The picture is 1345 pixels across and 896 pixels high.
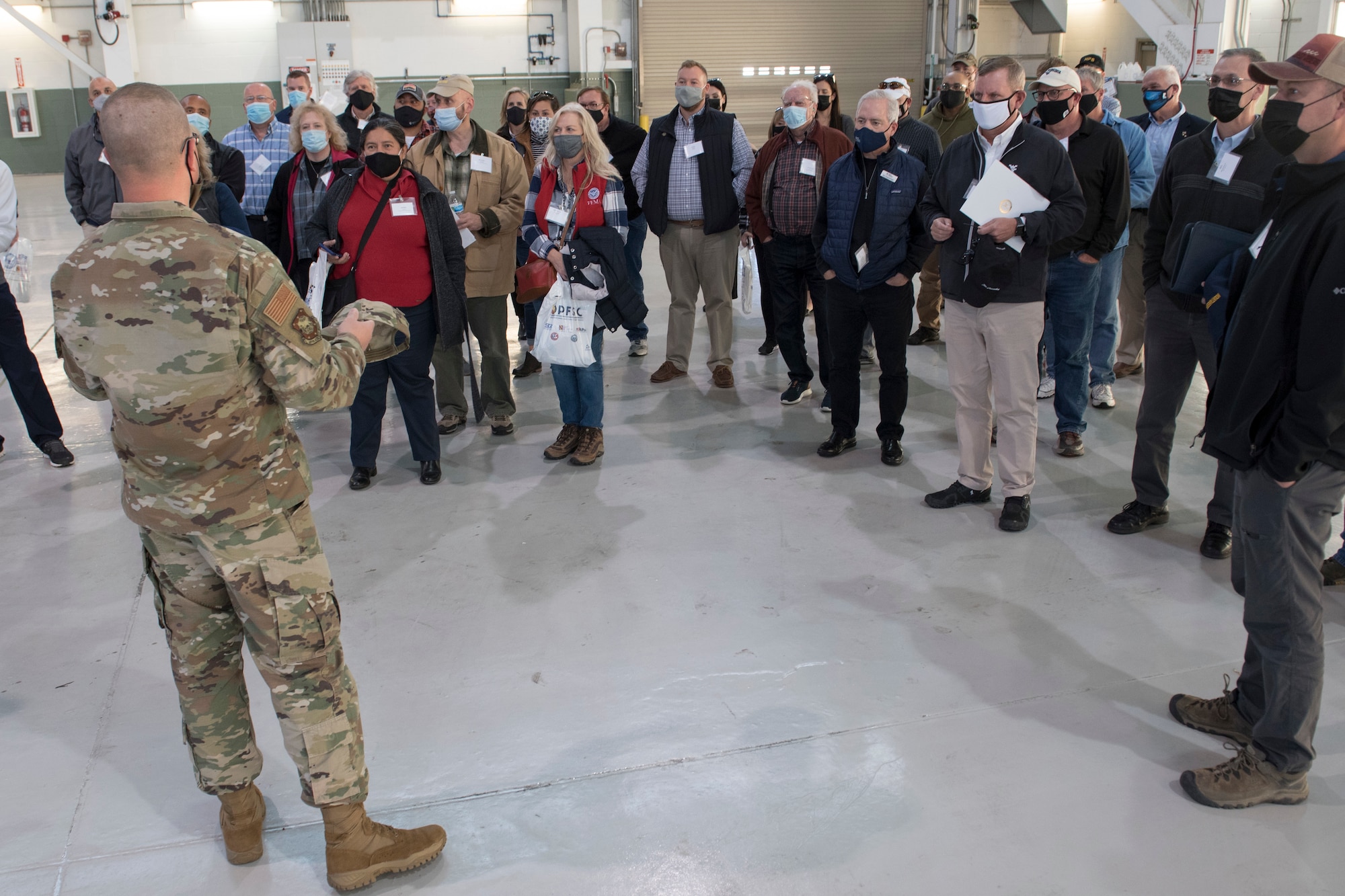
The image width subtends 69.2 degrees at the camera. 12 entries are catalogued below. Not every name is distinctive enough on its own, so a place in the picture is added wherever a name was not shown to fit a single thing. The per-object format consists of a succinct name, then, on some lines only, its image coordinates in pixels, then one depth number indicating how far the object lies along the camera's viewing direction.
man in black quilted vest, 5.44
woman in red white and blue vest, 4.36
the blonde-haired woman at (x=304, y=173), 4.88
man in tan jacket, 4.75
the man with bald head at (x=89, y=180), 5.10
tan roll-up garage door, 15.01
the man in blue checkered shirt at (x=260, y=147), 5.77
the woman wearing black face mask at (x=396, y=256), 4.11
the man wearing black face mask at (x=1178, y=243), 3.30
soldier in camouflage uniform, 1.78
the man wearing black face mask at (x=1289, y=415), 2.04
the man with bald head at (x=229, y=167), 5.49
